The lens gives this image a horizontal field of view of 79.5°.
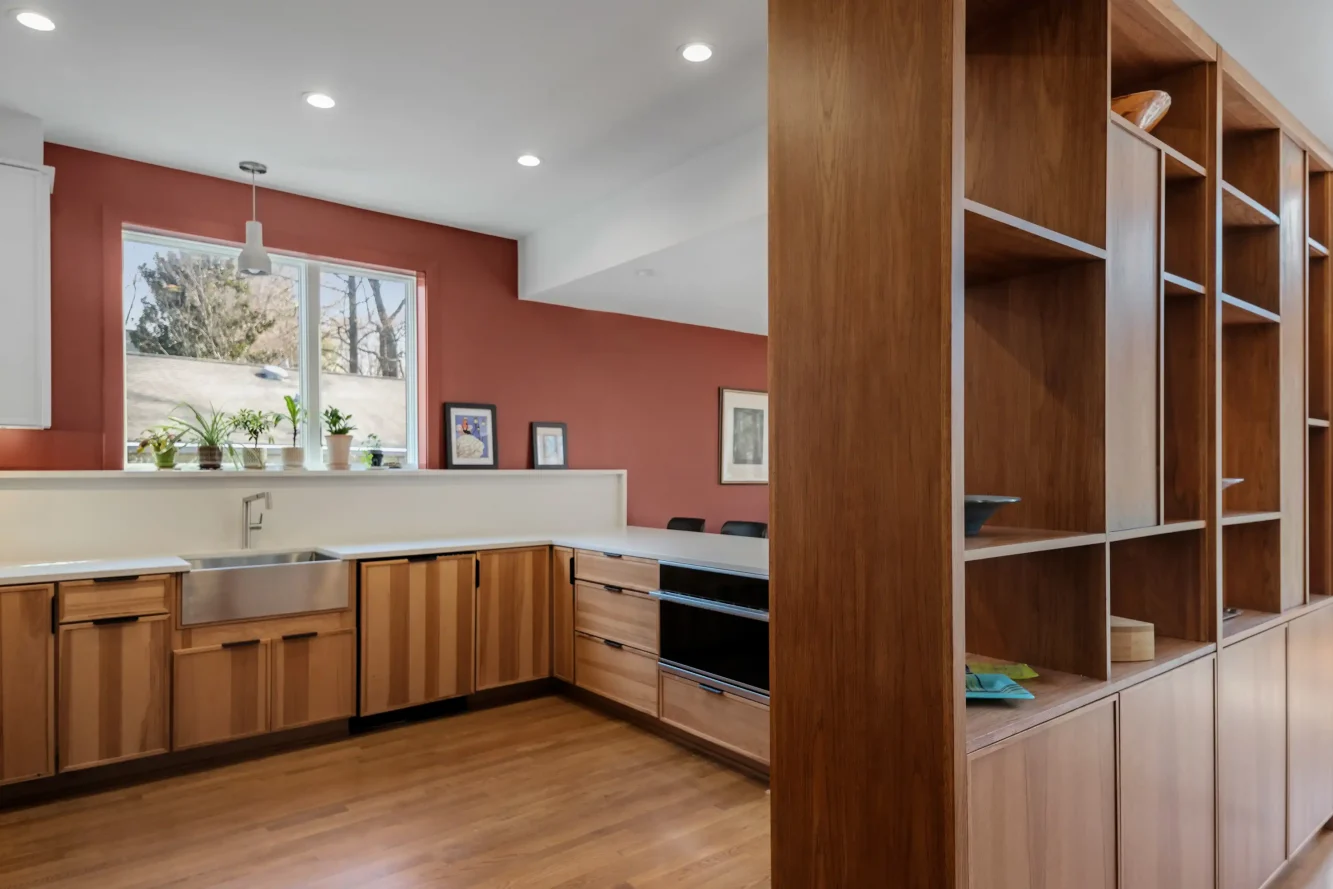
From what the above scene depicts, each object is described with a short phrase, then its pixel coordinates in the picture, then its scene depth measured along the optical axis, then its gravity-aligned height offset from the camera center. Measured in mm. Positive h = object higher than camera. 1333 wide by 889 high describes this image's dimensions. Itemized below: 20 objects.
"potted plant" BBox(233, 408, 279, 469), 3947 +107
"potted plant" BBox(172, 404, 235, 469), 3869 +89
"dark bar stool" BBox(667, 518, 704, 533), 5240 -499
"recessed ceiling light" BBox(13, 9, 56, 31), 2553 +1381
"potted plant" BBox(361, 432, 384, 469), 4426 -17
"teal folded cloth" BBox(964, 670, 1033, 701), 1527 -467
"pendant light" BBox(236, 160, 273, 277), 3682 +884
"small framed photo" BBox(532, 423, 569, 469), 5062 +12
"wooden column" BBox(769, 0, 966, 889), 1300 +13
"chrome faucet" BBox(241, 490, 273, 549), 3871 -362
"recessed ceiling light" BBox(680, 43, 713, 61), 2771 +1388
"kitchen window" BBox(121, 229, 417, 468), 3889 +575
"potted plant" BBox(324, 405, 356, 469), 4242 +48
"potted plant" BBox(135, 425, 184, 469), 3750 +25
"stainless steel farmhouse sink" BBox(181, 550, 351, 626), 3295 -602
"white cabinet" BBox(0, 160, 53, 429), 3186 +620
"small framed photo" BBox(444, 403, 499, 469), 4684 +71
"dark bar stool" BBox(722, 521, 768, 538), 4875 -504
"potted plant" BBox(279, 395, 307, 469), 4074 -10
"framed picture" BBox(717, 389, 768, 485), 6414 +89
